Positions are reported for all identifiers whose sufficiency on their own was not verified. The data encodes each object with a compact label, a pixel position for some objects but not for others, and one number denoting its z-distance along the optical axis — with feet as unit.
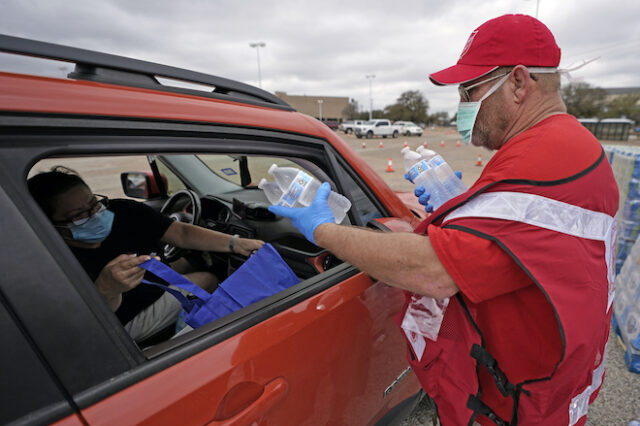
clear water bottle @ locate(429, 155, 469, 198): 5.25
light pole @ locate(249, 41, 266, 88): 125.29
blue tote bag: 3.53
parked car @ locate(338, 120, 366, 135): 127.95
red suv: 2.07
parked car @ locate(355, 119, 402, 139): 109.70
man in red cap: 2.89
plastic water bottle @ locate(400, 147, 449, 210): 5.21
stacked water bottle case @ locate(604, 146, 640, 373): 8.15
